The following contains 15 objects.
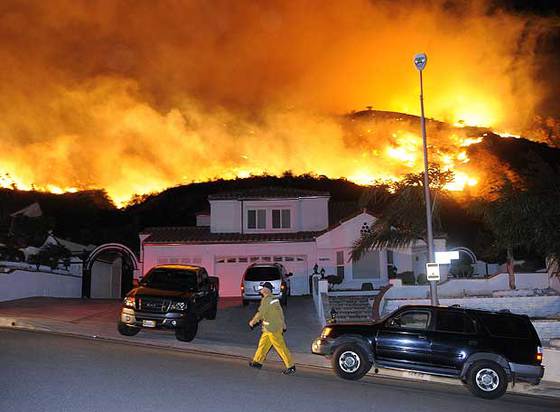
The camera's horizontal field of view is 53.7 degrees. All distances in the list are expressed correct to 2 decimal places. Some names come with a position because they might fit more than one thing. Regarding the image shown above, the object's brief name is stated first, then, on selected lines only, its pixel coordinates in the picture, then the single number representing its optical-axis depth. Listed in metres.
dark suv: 10.33
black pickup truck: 13.71
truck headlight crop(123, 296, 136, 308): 13.98
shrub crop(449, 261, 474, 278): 26.83
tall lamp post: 16.09
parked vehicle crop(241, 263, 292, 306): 20.40
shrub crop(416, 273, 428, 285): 23.65
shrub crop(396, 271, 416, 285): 24.86
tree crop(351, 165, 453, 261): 22.33
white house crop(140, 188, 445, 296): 27.89
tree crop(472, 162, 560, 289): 18.14
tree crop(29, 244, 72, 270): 26.12
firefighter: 10.66
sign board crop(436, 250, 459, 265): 15.66
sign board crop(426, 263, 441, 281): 15.31
